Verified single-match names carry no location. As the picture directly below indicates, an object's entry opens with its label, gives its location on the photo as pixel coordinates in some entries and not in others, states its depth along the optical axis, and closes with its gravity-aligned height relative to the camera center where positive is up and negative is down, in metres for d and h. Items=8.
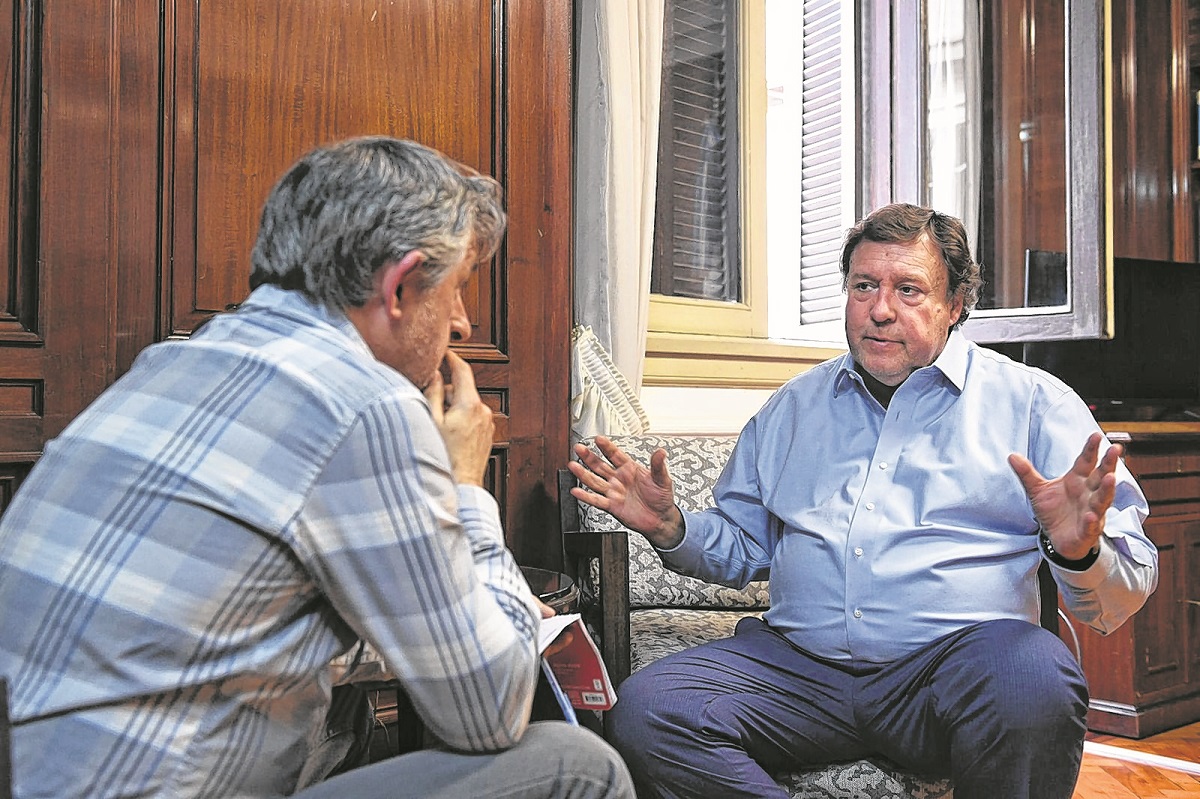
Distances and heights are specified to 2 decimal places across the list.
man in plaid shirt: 0.90 -0.14
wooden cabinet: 2.97 -0.62
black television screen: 3.68 +0.22
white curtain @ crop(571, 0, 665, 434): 2.59 +0.56
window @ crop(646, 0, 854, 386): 3.05 +0.64
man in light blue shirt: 1.53 -0.23
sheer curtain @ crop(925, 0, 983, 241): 3.30 +1.00
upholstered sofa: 1.58 -0.39
